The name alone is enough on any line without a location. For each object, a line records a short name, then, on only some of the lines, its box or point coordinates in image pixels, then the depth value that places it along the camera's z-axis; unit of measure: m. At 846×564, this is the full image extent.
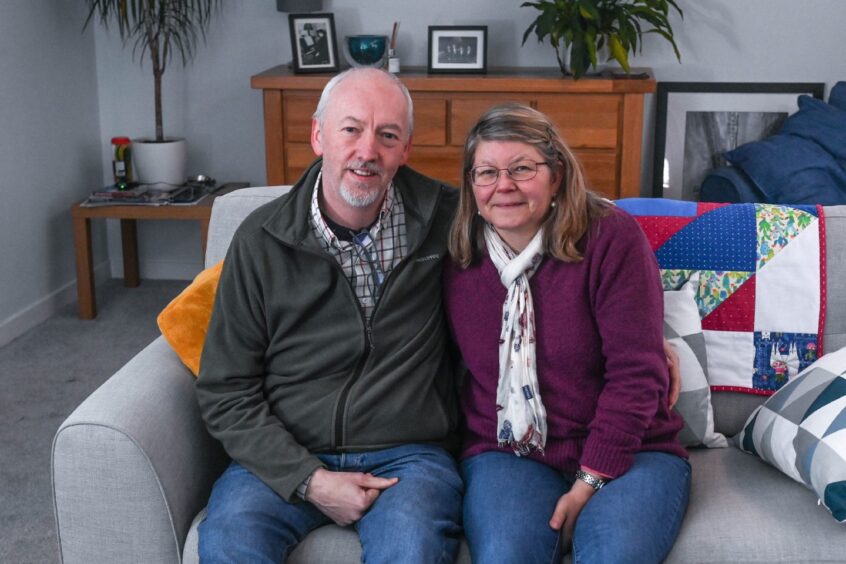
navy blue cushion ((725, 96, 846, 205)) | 3.55
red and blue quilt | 2.02
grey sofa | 1.64
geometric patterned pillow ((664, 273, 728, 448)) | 1.94
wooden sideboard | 3.80
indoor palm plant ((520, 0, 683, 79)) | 3.75
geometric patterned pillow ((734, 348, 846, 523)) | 1.65
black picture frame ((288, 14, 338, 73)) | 4.02
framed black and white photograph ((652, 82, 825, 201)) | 4.24
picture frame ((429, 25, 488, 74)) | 4.01
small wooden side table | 3.97
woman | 1.71
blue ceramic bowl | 4.02
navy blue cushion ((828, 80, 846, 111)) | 3.93
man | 1.79
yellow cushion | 1.93
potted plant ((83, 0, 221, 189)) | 4.13
